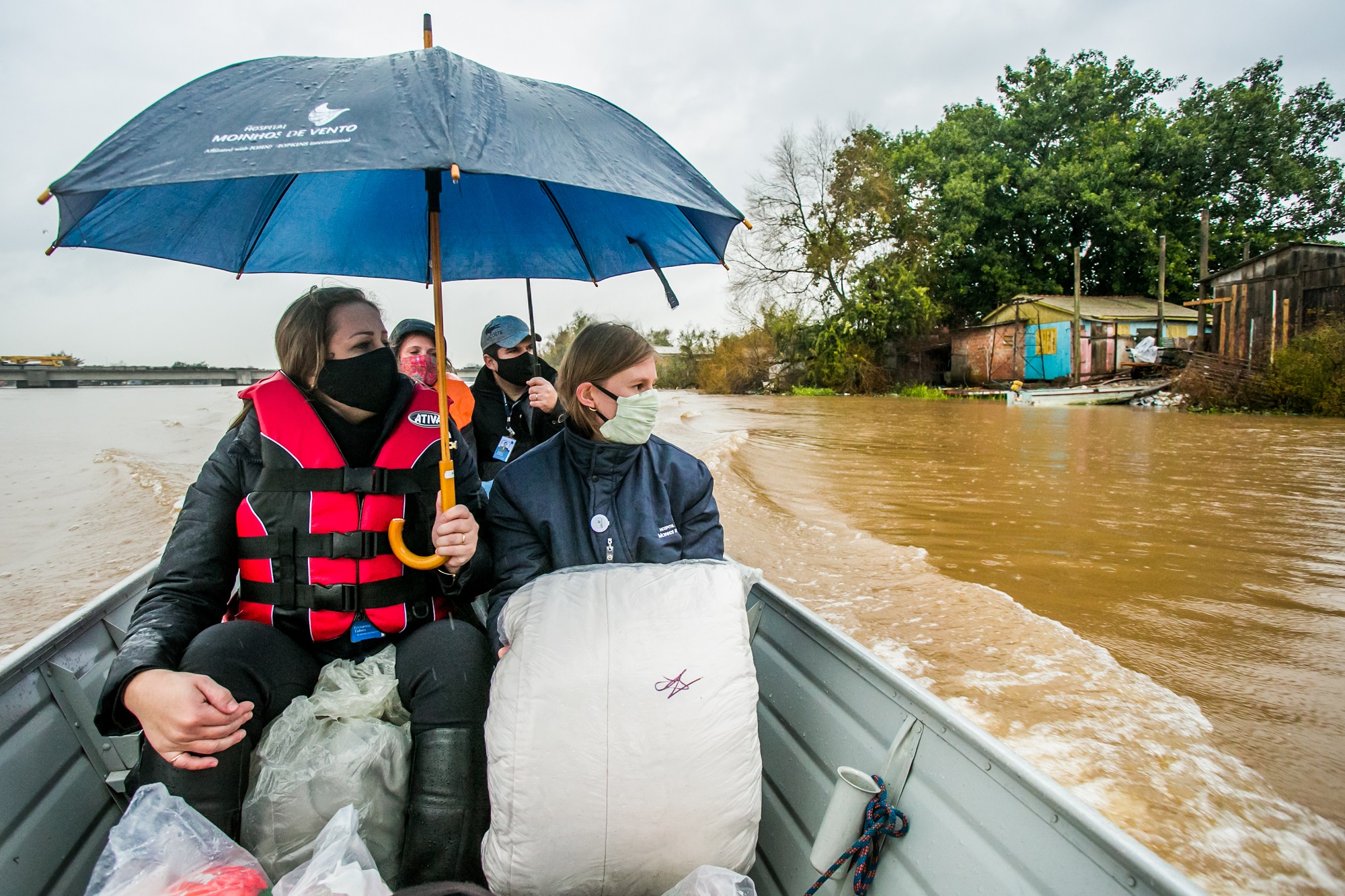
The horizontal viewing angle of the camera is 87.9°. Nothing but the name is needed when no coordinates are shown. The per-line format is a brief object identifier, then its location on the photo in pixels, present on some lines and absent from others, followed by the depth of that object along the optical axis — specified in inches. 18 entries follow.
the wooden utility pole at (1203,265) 752.3
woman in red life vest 52.2
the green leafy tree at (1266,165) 1195.3
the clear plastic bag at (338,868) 43.5
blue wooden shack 933.2
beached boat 737.0
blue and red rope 51.1
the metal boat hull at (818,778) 40.2
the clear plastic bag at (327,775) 54.0
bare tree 1152.8
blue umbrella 47.5
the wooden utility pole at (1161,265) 859.4
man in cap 132.4
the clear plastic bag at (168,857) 42.4
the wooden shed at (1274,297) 626.2
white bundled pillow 50.2
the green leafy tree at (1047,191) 1163.3
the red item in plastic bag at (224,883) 42.7
